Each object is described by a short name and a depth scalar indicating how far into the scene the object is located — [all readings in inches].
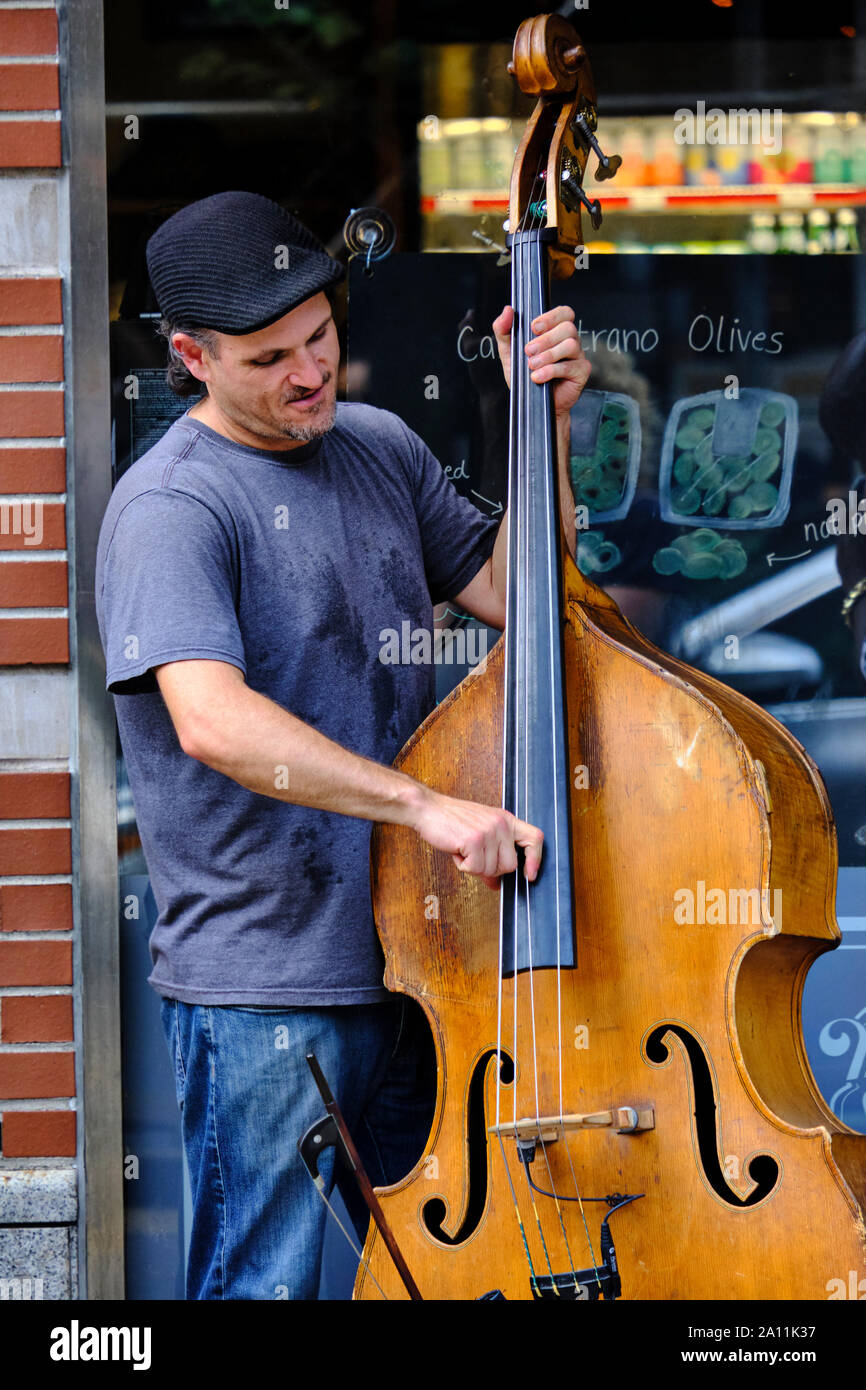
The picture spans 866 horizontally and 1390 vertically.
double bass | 130.2
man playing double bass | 160.1
